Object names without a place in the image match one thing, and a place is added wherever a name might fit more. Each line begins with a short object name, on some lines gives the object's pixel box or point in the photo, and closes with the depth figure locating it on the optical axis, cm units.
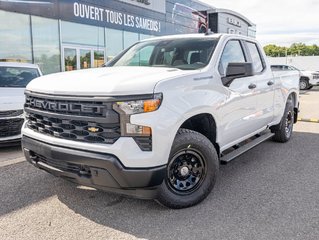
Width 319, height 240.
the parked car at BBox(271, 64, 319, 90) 1642
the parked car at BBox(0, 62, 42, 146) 429
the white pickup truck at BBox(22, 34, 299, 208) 229
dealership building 1029
